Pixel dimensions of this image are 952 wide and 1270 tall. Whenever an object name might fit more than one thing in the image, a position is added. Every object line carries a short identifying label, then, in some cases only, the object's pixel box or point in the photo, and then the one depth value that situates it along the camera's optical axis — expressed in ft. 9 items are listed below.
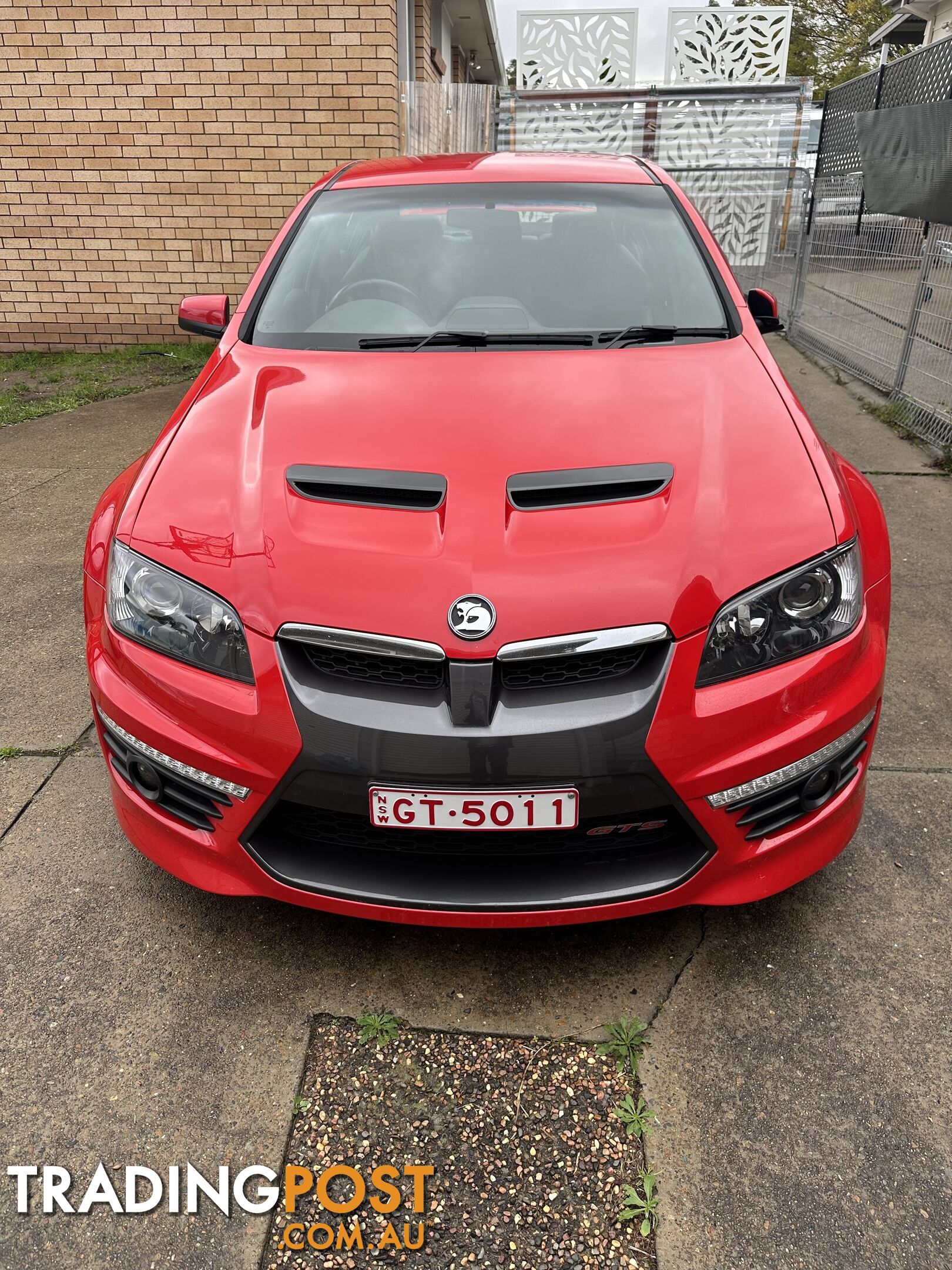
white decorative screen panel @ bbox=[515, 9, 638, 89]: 42.68
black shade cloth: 17.66
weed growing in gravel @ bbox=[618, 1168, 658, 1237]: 5.05
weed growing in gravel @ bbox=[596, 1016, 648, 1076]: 5.99
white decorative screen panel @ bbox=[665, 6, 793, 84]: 42.32
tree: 114.83
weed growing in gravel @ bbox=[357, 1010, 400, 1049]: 6.14
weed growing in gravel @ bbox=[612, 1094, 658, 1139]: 5.53
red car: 5.53
